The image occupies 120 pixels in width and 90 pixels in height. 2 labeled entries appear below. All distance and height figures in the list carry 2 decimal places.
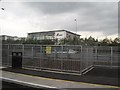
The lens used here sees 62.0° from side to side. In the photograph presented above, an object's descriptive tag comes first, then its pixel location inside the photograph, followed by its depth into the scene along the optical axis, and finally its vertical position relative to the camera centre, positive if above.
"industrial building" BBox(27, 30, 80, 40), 56.82 +7.53
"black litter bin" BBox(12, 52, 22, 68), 7.95 -1.01
